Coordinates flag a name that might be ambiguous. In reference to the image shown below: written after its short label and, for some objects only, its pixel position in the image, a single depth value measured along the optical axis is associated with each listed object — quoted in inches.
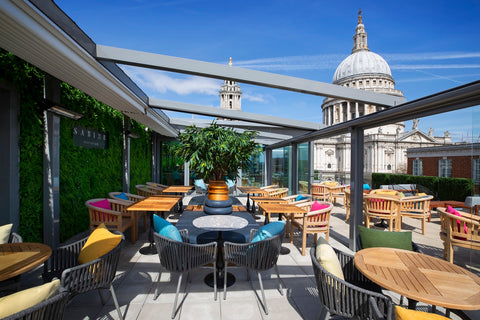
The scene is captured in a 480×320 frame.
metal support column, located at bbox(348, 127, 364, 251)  160.1
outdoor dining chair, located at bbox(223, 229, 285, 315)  90.7
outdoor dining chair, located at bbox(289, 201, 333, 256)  148.0
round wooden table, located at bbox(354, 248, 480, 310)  57.9
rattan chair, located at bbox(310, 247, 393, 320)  61.9
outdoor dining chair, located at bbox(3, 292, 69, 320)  45.6
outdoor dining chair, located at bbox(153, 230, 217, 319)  87.4
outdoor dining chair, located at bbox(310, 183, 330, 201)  333.7
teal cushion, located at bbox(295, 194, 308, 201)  202.9
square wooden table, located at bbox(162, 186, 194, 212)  255.1
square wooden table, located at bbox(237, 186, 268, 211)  253.9
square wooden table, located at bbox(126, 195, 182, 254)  141.4
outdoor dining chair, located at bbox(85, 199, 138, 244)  144.1
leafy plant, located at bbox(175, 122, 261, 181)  128.3
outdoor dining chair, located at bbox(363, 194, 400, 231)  187.2
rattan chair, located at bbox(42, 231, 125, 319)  69.6
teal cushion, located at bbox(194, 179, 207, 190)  372.8
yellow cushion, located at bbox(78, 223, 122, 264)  81.7
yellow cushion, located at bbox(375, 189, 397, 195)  263.7
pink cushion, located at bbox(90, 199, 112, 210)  154.9
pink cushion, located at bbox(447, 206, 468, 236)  126.4
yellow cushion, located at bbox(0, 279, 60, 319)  46.9
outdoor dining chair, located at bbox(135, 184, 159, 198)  247.1
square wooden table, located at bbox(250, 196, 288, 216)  180.9
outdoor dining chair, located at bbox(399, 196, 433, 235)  196.7
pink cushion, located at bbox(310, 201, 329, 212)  158.8
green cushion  98.0
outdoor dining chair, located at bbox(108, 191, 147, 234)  168.0
